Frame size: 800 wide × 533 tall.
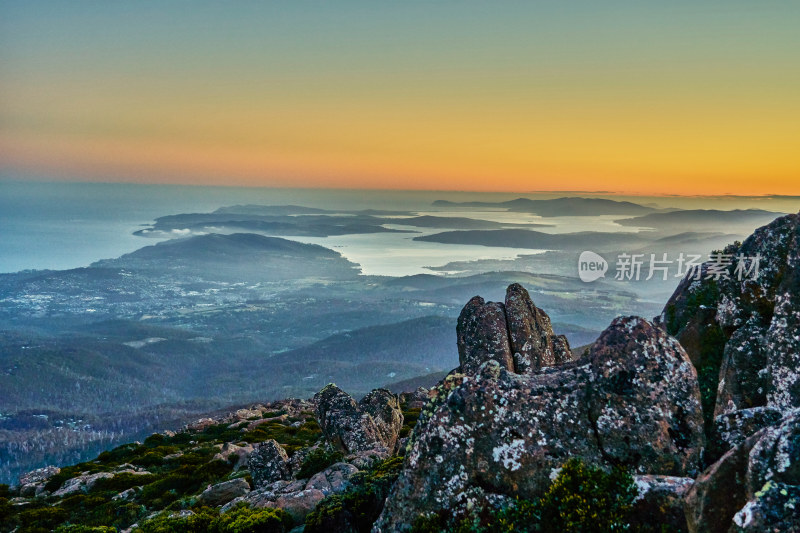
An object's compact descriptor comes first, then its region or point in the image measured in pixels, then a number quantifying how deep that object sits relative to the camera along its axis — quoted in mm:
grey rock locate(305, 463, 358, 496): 22344
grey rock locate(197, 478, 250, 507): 29781
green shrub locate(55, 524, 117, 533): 23336
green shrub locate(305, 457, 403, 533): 16625
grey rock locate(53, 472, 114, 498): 45541
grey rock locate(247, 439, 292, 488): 32594
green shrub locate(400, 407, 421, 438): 51094
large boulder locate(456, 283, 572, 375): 40750
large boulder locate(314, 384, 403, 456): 37906
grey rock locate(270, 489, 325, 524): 20328
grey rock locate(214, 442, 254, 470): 44184
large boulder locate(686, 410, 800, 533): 9156
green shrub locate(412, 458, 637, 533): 12102
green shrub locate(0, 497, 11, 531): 38206
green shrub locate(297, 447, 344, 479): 31053
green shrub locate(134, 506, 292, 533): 18500
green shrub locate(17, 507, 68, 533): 35312
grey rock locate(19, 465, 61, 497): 49594
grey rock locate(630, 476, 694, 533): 11742
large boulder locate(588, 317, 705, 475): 13852
